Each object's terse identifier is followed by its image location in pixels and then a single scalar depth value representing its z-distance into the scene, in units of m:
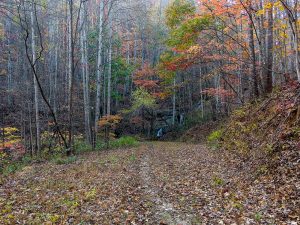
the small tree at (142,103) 25.54
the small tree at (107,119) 17.61
